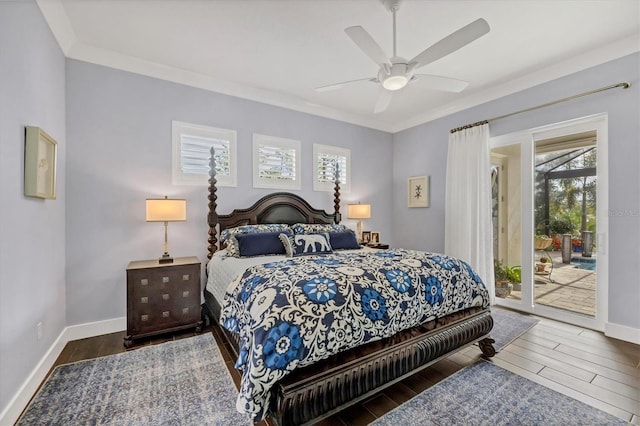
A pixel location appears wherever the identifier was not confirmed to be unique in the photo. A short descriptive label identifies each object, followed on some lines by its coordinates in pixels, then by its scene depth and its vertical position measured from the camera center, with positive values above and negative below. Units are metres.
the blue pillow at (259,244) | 3.01 -0.34
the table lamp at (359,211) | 4.55 +0.03
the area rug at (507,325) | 2.80 -1.28
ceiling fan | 1.94 +1.21
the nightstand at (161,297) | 2.69 -0.84
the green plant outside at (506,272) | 3.79 -0.83
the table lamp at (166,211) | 2.91 +0.03
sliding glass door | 3.10 -0.08
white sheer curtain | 3.90 +0.16
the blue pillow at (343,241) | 3.51 -0.35
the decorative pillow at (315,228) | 3.68 -0.21
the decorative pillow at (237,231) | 3.09 -0.22
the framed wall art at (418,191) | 4.82 +0.38
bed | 1.43 -0.80
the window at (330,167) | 4.50 +0.77
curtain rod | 2.83 +1.29
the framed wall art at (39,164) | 1.97 +0.38
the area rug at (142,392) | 1.72 -1.25
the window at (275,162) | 3.95 +0.74
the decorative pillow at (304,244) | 3.09 -0.35
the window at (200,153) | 3.41 +0.76
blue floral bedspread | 1.44 -0.59
